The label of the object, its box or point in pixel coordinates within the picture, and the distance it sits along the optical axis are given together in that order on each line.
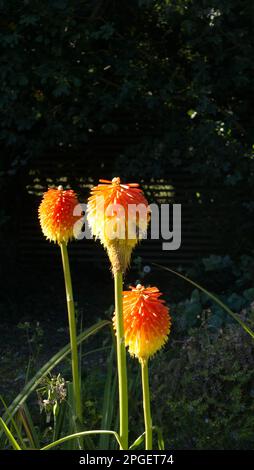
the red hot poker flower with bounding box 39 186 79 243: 2.65
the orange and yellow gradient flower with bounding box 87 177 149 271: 2.04
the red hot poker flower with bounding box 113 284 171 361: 2.08
